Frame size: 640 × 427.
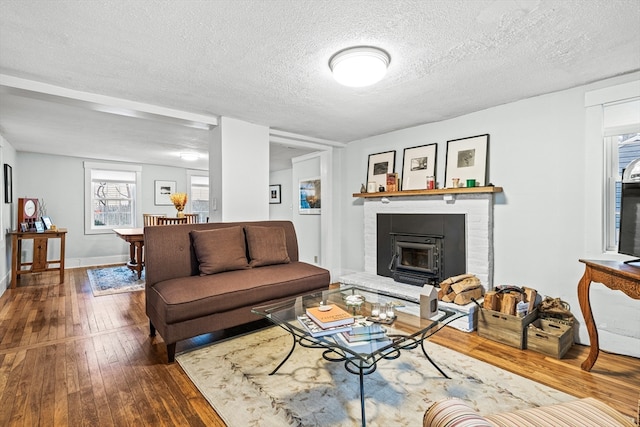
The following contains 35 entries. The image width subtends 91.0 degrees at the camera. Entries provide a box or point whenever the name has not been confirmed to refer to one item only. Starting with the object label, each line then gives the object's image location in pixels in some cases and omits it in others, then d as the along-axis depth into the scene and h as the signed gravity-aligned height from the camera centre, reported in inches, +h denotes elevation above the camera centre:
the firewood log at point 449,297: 122.0 -33.4
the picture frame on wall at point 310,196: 223.9 +11.0
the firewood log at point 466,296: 119.4 -32.5
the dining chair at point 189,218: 229.3 -5.1
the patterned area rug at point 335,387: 68.7 -44.2
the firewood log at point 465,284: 120.8 -28.6
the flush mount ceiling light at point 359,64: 80.8 +38.9
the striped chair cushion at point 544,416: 37.1 -28.0
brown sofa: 94.0 -23.2
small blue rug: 176.2 -43.9
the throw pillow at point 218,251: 113.9 -14.7
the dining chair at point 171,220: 219.5 -6.3
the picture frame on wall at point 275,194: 306.7 +17.0
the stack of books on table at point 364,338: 61.6 -26.4
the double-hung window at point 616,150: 99.3 +20.1
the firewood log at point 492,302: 112.4 -32.4
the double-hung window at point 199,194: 303.6 +17.0
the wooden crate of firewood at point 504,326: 102.3 -38.8
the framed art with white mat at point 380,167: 170.3 +25.0
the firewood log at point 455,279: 127.1 -27.5
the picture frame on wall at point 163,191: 282.5 +18.0
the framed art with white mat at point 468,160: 133.3 +22.8
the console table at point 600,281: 75.0 -17.8
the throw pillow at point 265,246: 126.9 -14.4
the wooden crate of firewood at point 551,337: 95.7 -39.2
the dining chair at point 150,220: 230.4 -6.6
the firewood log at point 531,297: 109.5 -30.0
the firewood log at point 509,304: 107.0 -31.8
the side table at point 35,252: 184.5 -25.3
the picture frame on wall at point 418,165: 152.4 +23.1
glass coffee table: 62.1 -26.6
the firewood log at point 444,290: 125.7 -31.4
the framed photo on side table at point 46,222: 209.7 -7.6
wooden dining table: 187.6 -22.9
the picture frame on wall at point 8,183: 179.5 +16.1
